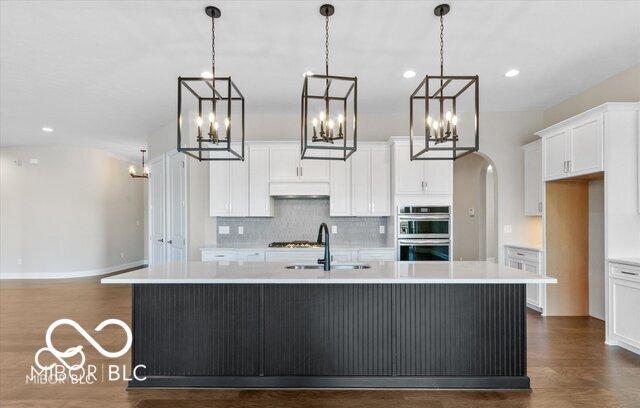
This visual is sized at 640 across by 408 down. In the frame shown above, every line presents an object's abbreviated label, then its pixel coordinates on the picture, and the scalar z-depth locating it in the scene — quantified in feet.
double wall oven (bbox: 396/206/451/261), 16.53
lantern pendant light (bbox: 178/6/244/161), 15.15
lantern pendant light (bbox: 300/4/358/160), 8.48
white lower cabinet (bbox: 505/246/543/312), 15.96
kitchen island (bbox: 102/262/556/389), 8.94
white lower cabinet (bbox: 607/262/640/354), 11.27
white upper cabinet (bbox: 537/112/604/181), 12.68
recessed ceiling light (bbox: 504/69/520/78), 13.60
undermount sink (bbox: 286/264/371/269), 10.62
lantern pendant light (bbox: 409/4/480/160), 8.66
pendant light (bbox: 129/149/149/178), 26.53
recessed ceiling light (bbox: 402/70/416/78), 13.73
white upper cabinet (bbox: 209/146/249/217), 17.58
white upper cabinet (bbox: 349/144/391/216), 17.53
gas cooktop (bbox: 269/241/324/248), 16.99
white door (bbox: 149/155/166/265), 21.26
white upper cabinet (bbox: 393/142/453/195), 16.76
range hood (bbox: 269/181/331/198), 17.43
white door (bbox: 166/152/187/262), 18.95
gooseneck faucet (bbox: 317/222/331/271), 9.47
